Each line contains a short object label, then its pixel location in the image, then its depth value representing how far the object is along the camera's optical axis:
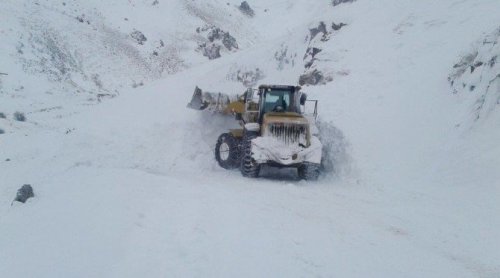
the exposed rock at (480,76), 11.34
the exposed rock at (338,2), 24.98
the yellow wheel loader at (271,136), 11.62
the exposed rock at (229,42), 45.34
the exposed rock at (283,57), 23.47
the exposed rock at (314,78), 18.36
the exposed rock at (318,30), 22.82
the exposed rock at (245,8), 60.80
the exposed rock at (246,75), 23.73
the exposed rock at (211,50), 43.09
